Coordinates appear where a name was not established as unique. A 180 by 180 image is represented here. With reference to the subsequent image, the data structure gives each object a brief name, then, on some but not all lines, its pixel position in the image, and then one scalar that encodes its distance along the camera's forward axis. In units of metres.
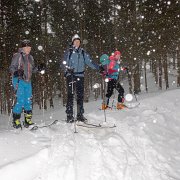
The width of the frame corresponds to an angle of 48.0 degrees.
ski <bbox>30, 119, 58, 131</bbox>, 5.03
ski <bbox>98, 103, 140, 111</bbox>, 7.85
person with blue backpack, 7.83
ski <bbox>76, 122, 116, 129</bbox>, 5.32
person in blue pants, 5.33
